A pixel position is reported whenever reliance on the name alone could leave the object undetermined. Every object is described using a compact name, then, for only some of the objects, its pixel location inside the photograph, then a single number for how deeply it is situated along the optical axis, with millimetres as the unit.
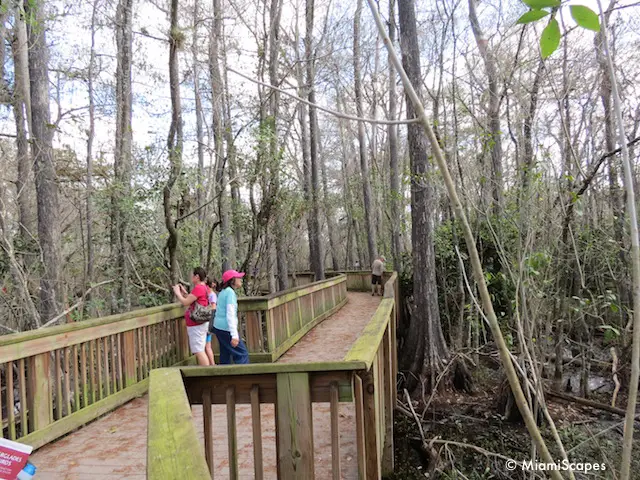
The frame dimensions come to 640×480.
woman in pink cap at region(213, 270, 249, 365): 5410
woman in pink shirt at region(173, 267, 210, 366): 5449
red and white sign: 2494
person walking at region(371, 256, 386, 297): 16125
